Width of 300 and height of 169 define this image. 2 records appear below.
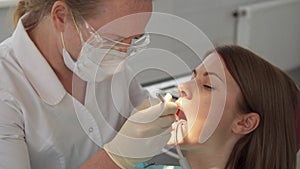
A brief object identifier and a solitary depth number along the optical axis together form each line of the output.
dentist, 1.23
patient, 1.41
